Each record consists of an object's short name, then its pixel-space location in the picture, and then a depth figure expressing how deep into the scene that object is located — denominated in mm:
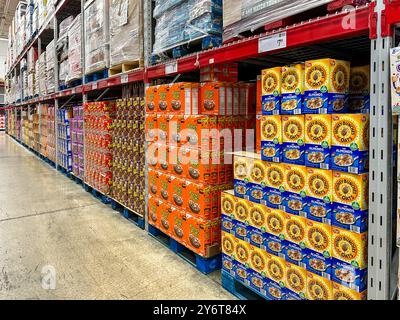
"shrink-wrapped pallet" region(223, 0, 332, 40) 1746
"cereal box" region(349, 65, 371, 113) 1844
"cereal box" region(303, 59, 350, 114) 1600
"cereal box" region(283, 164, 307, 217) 1730
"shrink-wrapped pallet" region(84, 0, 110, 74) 4082
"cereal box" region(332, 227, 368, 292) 1509
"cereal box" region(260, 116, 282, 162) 1849
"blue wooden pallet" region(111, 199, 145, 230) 3595
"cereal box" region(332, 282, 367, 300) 1531
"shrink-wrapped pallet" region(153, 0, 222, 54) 2406
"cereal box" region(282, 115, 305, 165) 1729
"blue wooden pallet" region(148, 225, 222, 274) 2535
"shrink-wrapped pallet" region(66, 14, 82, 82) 5230
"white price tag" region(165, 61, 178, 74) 2768
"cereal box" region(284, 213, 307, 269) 1743
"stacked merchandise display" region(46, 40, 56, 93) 6873
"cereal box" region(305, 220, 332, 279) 1621
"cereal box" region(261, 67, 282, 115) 1843
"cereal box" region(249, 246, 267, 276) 1996
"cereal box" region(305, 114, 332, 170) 1600
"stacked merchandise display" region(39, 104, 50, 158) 8039
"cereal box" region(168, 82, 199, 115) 2580
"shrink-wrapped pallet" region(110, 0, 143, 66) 3338
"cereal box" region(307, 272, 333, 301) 1637
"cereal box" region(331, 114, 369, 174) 1486
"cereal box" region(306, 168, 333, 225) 1608
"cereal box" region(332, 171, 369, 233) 1494
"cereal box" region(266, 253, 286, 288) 1871
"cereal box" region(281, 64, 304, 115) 1720
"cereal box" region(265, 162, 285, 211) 1854
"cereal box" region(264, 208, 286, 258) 1861
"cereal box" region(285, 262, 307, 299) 1761
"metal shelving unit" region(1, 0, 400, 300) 1399
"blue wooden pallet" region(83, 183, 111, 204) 4566
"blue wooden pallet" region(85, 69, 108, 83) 4345
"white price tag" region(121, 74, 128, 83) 3645
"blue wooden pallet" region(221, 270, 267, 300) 2182
